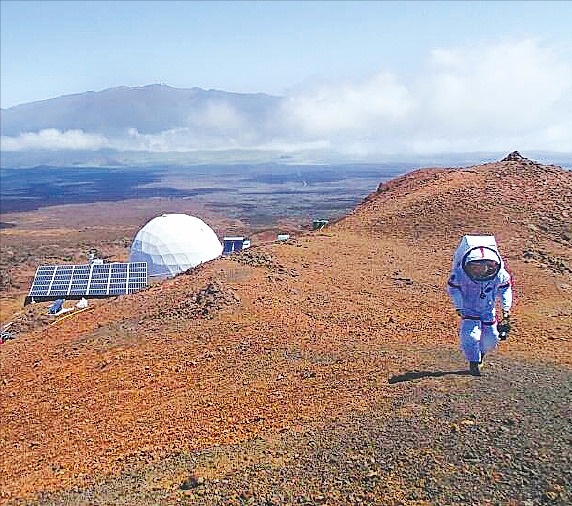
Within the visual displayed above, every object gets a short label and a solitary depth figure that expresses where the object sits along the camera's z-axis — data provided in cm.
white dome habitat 3694
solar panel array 3145
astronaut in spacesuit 1062
